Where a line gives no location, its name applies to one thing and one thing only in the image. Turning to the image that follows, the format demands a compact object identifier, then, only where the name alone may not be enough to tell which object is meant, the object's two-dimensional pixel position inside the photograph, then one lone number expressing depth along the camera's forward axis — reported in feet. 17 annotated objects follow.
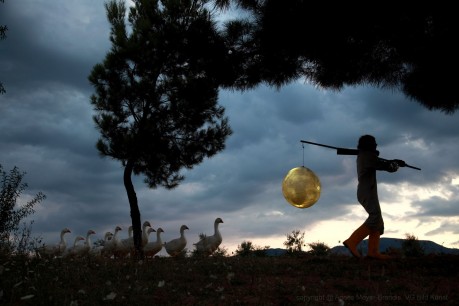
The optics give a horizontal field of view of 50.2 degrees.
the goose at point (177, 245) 57.98
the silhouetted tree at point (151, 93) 55.72
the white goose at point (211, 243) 55.11
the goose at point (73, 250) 56.79
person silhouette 37.37
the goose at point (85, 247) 57.72
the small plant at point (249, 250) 54.08
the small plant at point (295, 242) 54.36
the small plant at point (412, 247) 48.80
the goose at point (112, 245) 59.06
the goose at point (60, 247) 55.56
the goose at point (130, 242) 58.23
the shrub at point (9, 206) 44.64
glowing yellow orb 37.32
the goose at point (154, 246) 57.36
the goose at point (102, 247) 58.40
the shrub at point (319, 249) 50.36
